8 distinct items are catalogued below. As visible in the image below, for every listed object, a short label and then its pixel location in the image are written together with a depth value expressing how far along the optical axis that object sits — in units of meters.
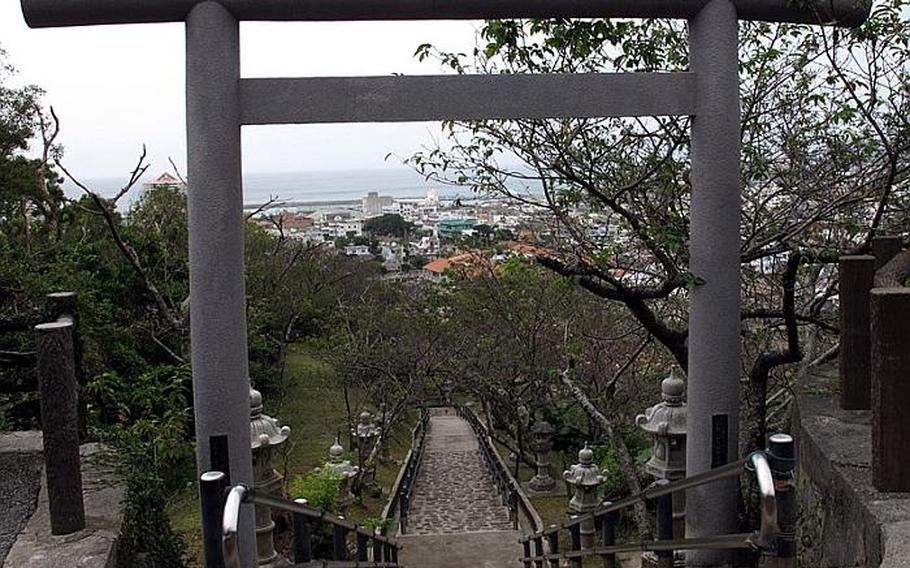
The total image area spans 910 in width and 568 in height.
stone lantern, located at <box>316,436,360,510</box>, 9.44
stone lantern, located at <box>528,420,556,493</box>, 12.81
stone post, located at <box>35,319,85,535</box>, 3.05
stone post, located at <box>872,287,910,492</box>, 2.47
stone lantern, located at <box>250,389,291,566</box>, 4.02
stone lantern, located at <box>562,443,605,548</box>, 7.82
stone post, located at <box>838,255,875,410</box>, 3.28
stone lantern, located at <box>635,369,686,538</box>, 4.03
